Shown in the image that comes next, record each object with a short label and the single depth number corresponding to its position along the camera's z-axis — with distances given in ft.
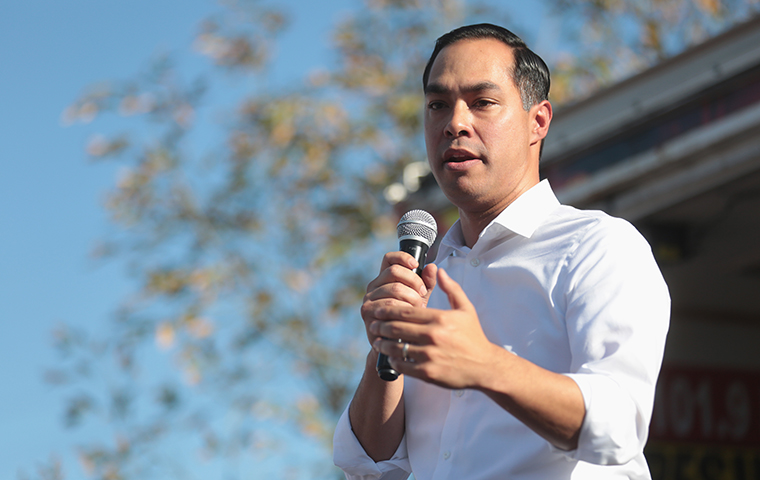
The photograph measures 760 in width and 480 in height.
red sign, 36.09
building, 21.71
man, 7.75
